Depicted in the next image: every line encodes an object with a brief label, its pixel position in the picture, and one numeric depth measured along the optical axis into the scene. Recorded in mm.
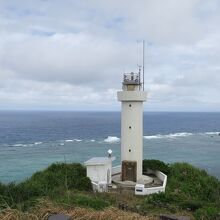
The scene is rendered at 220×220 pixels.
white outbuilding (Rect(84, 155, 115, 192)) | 19953
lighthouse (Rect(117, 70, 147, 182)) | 20734
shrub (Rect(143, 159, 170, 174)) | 22172
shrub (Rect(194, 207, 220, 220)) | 8552
